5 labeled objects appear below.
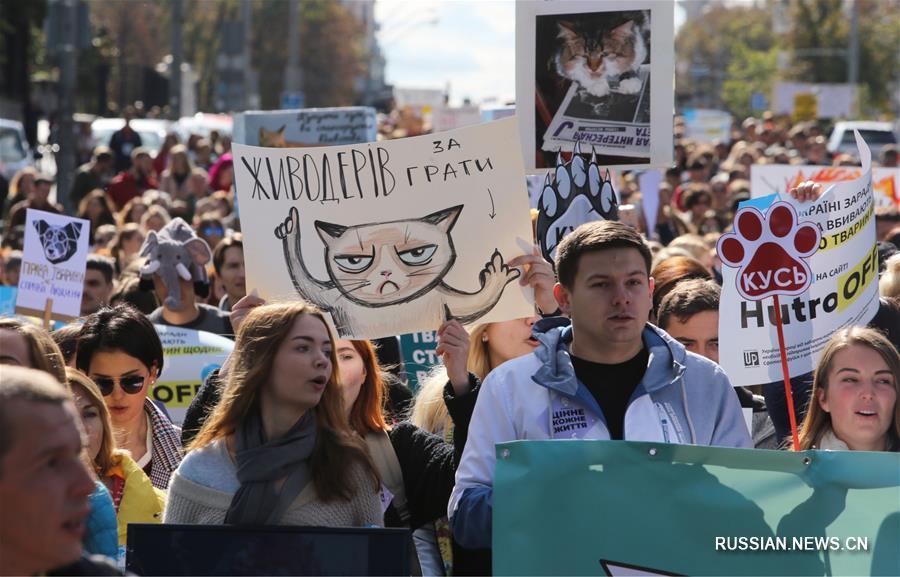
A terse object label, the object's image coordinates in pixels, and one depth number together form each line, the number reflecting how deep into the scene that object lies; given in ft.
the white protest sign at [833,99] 176.35
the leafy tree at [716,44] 352.81
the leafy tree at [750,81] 272.31
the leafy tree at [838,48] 221.05
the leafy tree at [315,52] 232.32
